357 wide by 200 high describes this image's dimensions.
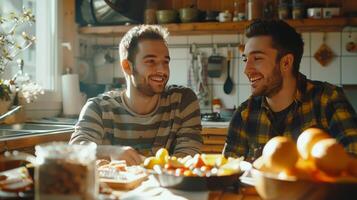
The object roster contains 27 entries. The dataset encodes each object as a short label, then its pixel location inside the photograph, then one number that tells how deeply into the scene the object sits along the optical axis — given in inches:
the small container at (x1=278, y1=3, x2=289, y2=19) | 113.3
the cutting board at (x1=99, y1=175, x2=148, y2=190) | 39.4
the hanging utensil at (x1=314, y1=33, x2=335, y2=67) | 119.3
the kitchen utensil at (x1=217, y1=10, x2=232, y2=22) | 118.2
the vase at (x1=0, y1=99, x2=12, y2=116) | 90.8
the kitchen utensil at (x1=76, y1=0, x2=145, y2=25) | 122.1
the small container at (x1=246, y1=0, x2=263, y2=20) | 115.1
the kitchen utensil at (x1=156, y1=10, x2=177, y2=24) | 120.7
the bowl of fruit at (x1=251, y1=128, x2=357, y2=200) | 29.9
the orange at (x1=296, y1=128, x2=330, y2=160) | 33.1
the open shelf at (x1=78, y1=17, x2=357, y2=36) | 109.0
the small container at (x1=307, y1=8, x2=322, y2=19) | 110.8
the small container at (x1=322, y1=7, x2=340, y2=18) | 110.7
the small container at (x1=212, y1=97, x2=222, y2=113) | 122.5
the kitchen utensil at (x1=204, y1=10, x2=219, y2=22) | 118.9
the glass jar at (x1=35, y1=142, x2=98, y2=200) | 29.7
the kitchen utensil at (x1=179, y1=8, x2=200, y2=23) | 118.0
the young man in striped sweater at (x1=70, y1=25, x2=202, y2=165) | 66.1
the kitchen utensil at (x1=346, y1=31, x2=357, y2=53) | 117.1
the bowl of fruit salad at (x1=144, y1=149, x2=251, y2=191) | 37.5
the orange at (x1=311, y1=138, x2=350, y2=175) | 31.0
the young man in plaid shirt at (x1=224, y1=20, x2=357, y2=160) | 64.4
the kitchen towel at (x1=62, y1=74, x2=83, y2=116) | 115.8
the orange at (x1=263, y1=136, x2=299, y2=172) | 31.9
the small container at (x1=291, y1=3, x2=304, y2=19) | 111.6
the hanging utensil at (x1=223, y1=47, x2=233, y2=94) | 125.0
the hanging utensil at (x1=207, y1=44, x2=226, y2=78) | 124.5
